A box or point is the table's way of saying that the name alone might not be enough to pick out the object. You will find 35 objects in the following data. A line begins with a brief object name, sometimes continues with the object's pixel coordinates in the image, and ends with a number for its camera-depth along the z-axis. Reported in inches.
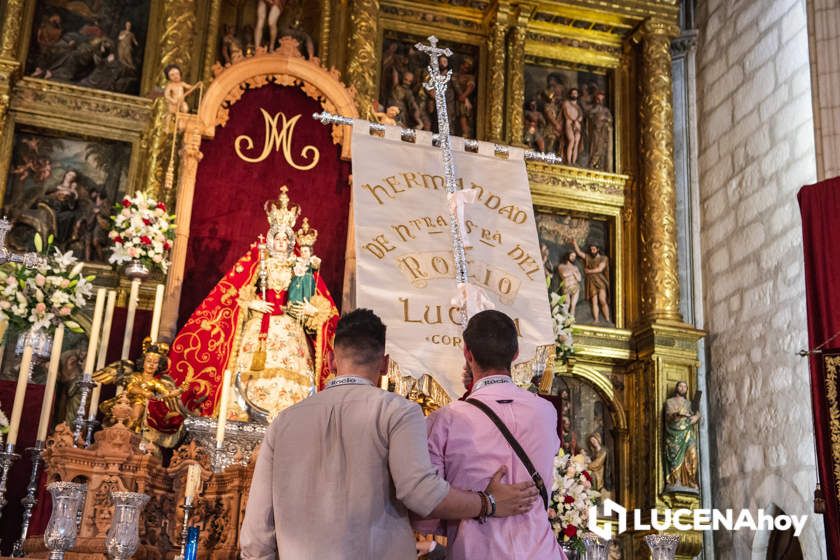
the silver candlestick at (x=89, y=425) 219.7
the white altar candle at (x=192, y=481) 192.2
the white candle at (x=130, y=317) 247.0
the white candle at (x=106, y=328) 243.1
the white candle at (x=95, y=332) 220.1
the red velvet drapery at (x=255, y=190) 359.9
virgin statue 275.0
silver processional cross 207.9
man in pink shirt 121.3
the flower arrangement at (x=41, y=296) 259.0
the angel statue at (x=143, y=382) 233.9
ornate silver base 257.8
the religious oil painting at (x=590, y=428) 383.6
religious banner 199.3
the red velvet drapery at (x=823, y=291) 306.2
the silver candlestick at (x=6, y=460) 198.2
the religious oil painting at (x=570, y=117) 425.4
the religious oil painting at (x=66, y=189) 352.8
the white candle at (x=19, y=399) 200.8
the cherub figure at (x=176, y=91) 350.9
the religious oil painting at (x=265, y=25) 392.2
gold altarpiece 363.6
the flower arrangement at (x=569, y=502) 253.3
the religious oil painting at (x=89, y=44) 374.9
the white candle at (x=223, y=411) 208.2
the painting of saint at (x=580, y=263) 404.2
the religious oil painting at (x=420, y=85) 407.5
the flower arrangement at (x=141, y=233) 300.0
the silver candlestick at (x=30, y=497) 200.7
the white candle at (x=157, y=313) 237.5
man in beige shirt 113.7
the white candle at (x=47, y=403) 213.0
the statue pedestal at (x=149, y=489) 190.2
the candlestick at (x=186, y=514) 183.9
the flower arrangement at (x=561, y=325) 339.9
